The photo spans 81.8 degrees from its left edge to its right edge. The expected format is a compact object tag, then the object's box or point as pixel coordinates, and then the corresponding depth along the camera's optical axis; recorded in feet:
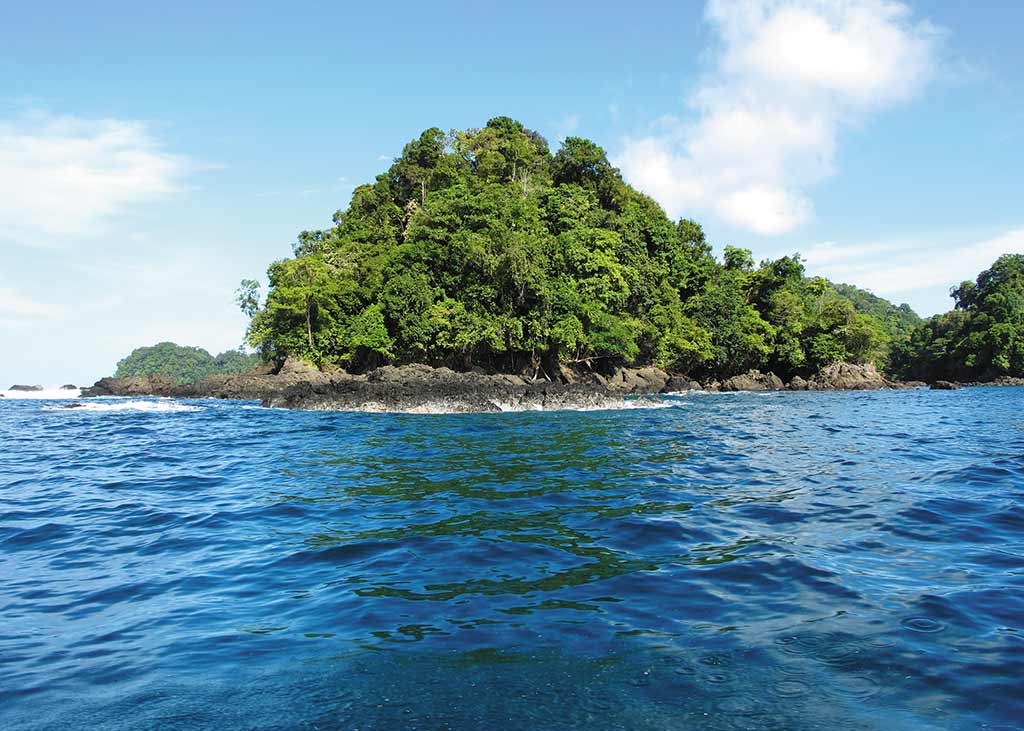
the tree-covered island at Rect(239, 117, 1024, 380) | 178.60
